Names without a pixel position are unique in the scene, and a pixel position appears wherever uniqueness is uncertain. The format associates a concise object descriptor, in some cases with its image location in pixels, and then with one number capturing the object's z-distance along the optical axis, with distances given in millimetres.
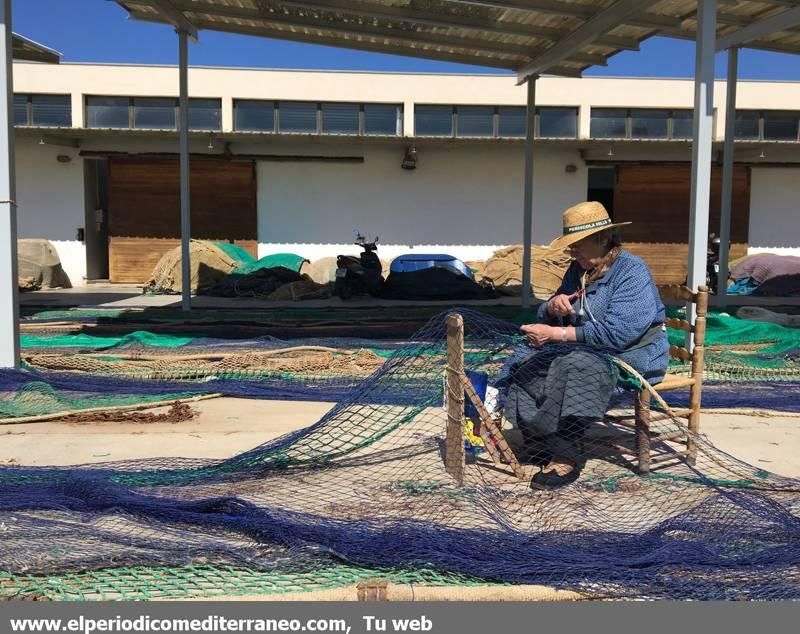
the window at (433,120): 17578
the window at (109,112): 17109
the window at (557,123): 17594
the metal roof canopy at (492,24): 8281
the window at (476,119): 17562
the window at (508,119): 17547
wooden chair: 3850
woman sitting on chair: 3643
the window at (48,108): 17125
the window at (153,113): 17047
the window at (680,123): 17906
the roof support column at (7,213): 6102
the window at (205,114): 17266
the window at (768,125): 17844
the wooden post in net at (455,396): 3715
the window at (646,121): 17922
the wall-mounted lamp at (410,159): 16547
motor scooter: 13383
